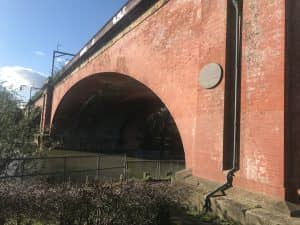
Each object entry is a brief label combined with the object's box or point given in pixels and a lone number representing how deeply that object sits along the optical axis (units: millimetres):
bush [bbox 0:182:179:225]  3055
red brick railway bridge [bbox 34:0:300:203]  3707
